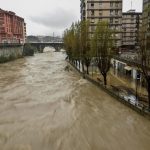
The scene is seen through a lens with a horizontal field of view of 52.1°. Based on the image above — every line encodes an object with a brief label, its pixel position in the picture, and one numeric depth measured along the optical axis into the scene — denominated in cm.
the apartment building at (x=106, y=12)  3783
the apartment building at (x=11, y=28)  5380
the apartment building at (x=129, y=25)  4947
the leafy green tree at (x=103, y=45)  1897
